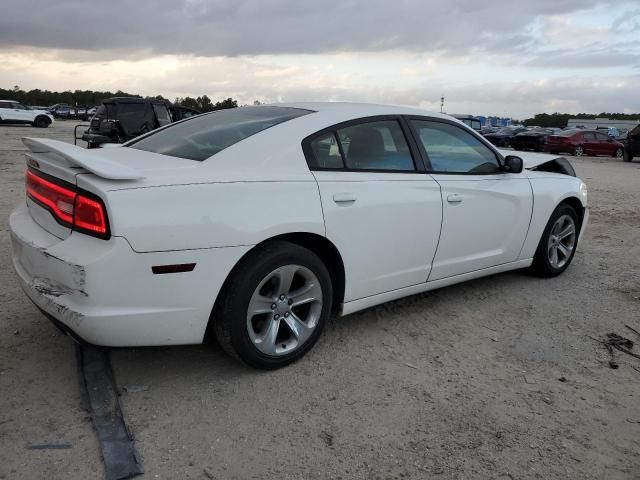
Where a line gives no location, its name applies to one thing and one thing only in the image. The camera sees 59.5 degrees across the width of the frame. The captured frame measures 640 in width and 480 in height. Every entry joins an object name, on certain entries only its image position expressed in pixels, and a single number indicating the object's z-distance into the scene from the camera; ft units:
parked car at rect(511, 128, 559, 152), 88.33
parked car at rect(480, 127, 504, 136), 122.87
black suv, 48.14
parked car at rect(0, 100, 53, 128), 108.78
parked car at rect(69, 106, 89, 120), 187.01
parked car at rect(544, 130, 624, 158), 84.28
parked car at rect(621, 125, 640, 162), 71.37
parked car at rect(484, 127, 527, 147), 107.76
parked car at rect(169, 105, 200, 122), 52.19
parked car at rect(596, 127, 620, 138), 156.35
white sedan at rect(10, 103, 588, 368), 8.48
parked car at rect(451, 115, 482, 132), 97.11
